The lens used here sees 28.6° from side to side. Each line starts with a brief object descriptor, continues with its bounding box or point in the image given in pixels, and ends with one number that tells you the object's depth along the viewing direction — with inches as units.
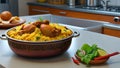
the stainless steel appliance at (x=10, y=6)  147.9
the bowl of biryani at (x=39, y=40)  38.1
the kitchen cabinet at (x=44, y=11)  130.8
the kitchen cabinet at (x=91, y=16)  107.3
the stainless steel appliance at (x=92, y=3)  128.9
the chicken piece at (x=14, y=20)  64.8
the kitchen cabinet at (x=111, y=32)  88.6
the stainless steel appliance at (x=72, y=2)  136.4
